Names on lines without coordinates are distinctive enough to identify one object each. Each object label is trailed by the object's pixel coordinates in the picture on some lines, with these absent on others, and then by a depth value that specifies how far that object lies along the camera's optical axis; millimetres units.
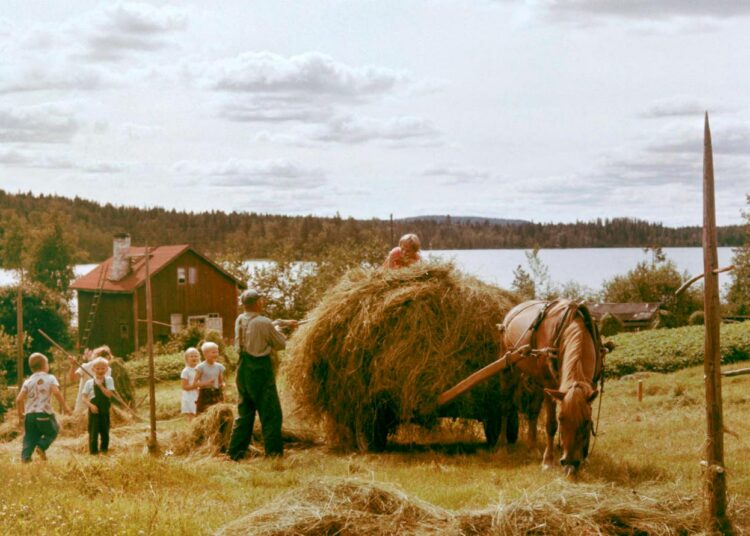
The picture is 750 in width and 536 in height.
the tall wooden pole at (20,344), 18686
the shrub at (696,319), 48131
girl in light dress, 14188
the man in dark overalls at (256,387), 11533
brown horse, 8688
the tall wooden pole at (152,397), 11734
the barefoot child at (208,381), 14125
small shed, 60469
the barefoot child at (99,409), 12492
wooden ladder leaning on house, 53312
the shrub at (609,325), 48156
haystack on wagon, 11125
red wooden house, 52531
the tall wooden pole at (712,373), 6902
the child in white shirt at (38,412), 12008
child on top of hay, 12562
